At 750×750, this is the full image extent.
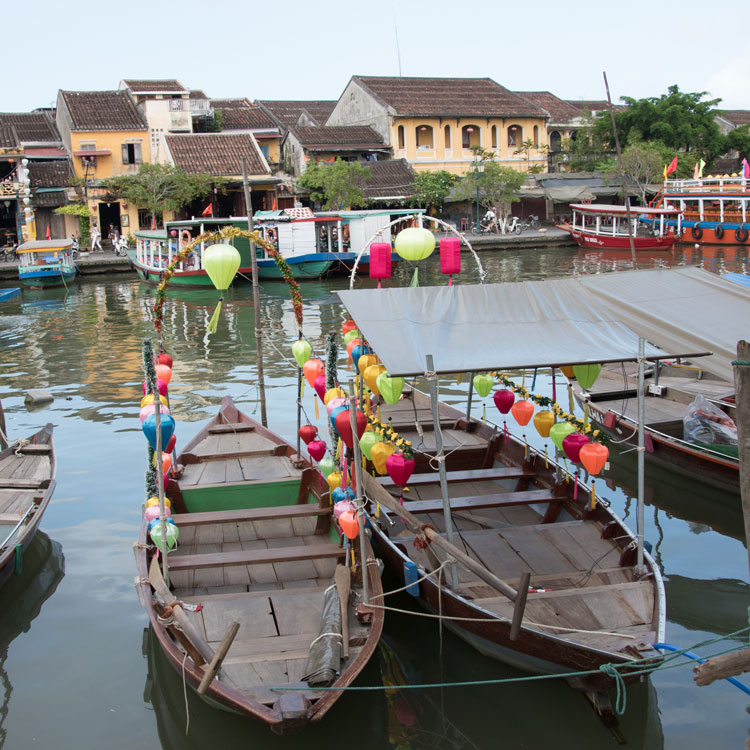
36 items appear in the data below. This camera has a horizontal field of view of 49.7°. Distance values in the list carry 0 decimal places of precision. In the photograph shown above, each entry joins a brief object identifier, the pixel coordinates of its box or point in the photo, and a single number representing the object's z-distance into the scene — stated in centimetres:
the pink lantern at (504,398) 818
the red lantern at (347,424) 612
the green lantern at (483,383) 866
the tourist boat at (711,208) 3394
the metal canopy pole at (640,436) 602
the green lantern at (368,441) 670
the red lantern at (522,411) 752
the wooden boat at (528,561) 541
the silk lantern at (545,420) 728
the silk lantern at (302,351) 848
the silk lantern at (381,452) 655
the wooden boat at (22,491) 752
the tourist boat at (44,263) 2853
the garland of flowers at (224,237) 849
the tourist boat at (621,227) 3425
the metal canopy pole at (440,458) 572
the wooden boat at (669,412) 947
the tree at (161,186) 3469
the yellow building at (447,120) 4081
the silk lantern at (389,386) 668
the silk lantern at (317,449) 793
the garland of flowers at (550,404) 693
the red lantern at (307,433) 834
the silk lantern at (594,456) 654
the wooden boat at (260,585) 503
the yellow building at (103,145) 3653
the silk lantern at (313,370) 755
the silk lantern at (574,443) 684
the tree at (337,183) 3512
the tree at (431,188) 3703
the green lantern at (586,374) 703
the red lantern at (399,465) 640
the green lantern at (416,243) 871
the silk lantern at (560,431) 692
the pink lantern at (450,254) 963
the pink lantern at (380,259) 902
